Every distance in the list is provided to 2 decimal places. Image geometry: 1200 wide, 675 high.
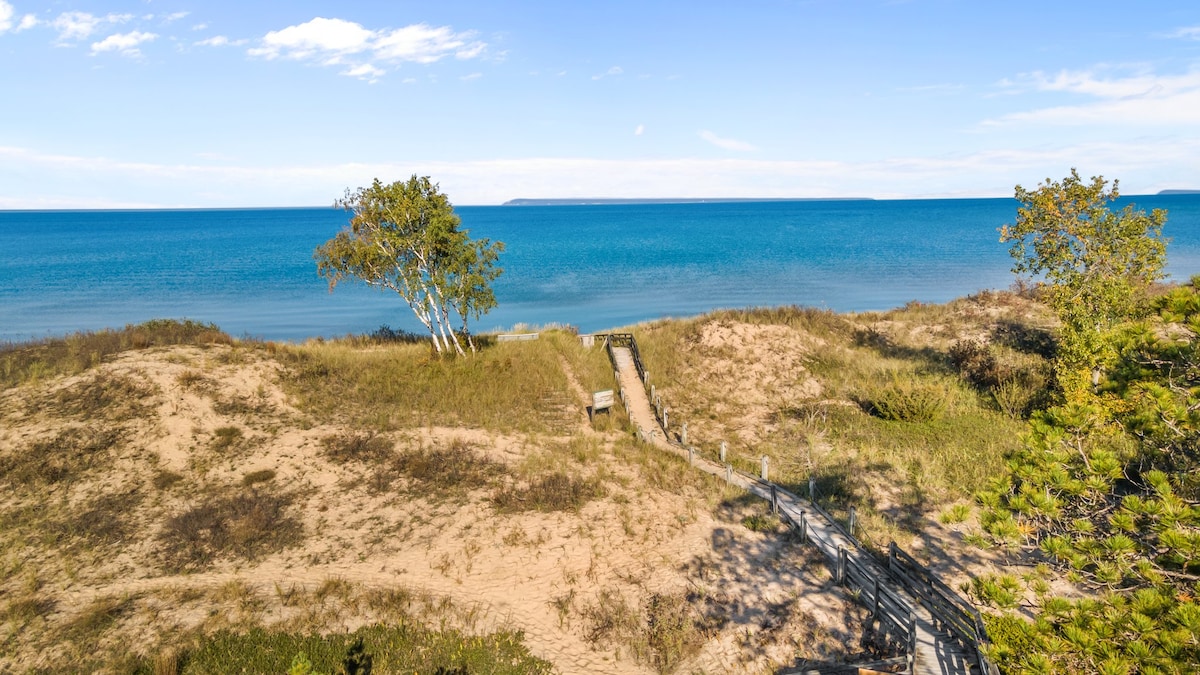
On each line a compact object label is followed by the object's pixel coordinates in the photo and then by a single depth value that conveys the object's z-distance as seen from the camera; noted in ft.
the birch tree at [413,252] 95.45
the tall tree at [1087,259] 70.64
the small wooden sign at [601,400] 81.76
